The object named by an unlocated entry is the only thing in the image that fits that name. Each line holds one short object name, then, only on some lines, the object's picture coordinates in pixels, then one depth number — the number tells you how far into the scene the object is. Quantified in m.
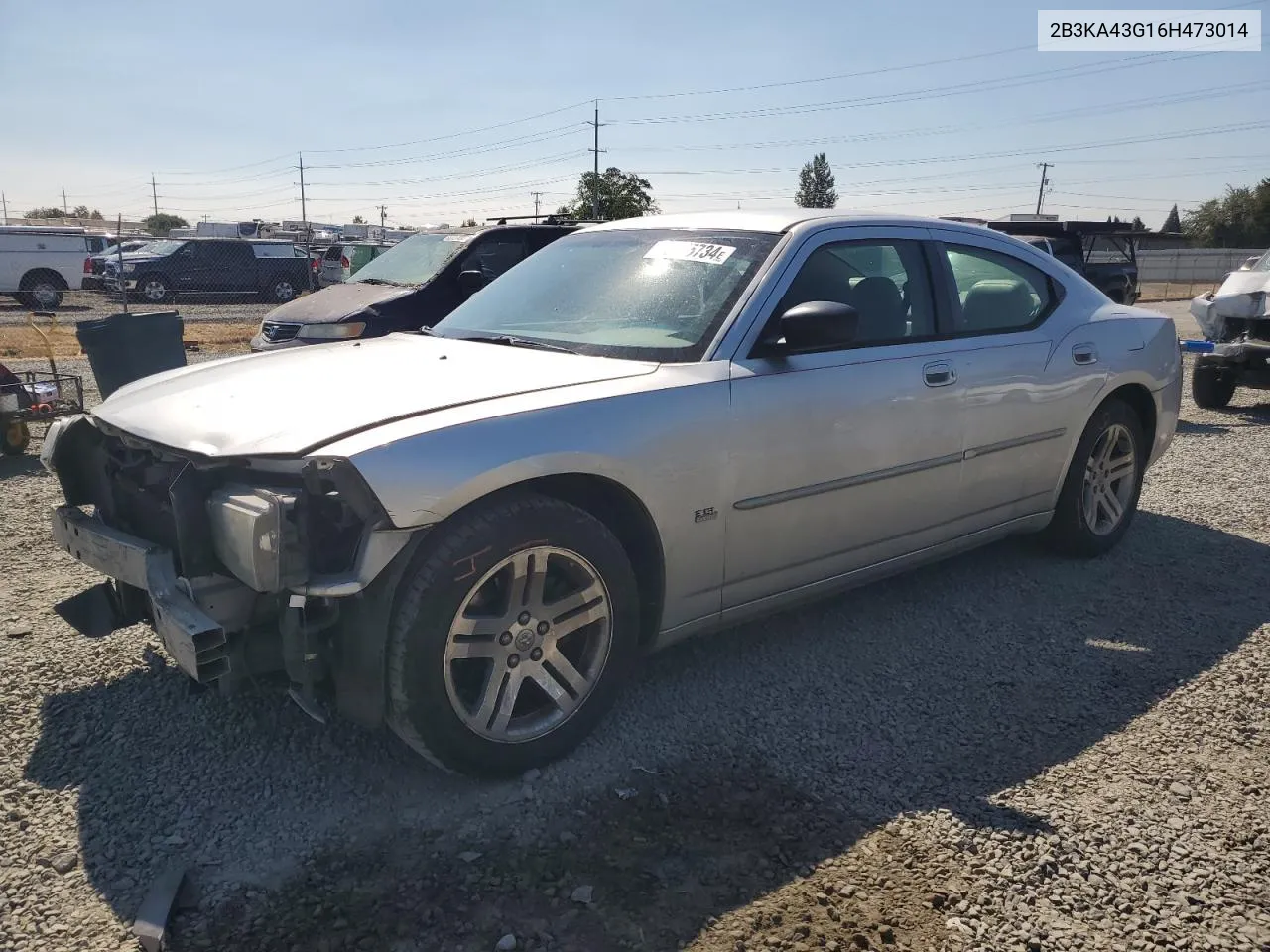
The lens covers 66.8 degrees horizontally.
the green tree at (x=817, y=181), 83.25
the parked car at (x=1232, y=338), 9.34
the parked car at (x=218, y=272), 23.02
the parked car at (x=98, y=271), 22.92
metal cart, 6.78
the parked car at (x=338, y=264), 17.67
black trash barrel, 5.84
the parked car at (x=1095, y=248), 13.73
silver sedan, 2.61
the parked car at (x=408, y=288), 8.82
